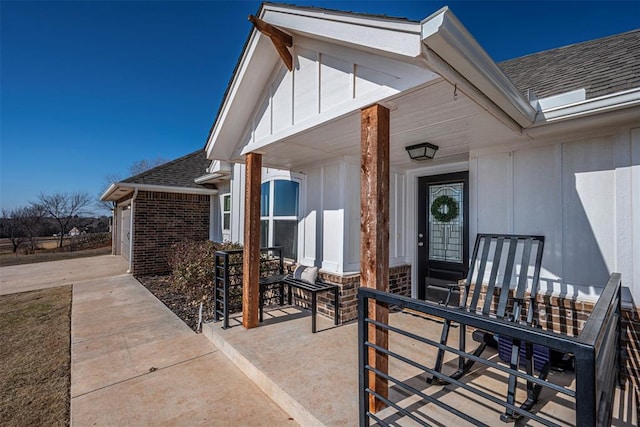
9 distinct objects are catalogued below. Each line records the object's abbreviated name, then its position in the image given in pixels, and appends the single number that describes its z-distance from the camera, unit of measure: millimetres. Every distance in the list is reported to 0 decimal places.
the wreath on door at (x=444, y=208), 4668
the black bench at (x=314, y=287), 3955
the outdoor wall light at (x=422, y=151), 3668
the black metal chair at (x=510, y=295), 2320
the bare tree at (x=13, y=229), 18484
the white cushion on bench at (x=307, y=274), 4816
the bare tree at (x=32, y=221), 18727
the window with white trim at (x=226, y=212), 9742
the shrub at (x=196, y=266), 6074
